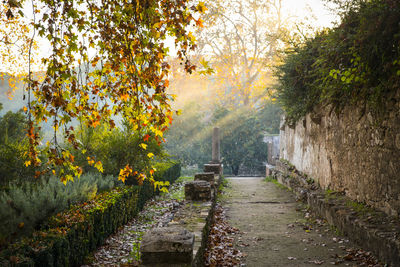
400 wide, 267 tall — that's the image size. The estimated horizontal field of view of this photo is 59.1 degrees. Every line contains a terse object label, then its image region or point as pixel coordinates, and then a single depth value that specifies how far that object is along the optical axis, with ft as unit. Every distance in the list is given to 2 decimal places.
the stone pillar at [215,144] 59.88
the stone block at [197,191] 25.57
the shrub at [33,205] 14.02
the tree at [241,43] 71.92
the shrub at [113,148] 31.37
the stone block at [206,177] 35.42
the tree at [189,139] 70.28
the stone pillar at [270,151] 64.40
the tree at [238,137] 68.90
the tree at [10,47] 46.04
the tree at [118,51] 11.91
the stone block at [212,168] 47.47
